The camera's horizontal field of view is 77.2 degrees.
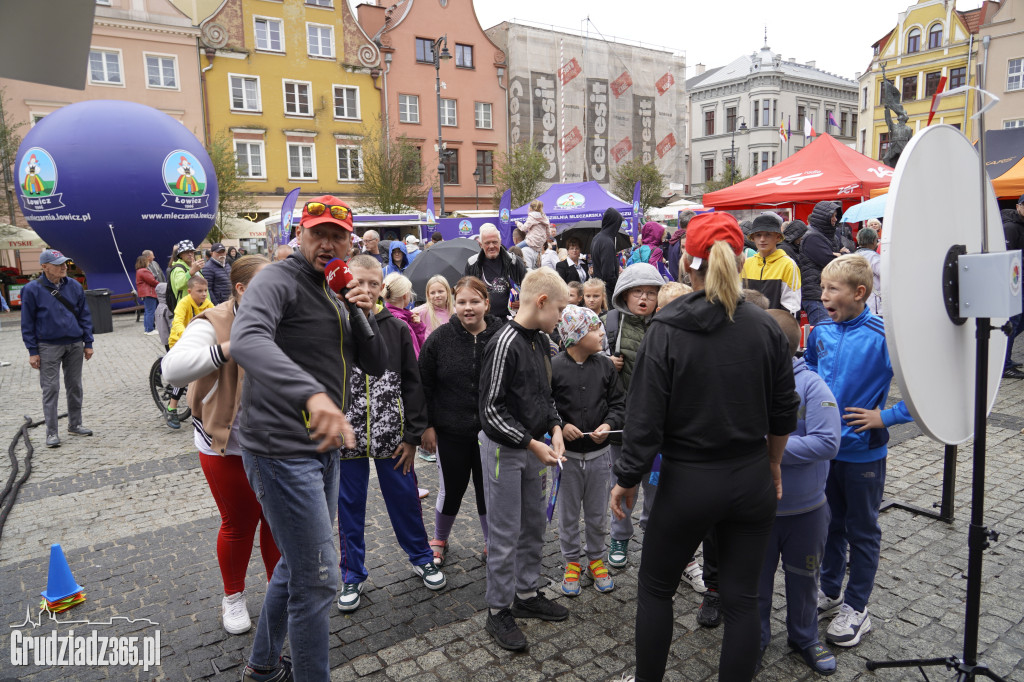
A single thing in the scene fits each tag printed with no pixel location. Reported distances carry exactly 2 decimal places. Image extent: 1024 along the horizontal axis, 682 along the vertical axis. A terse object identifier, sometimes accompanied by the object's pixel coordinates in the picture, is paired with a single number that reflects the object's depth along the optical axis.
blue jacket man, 7.32
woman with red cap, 2.40
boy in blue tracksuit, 3.23
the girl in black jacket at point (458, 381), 3.97
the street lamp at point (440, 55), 25.77
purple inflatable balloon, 18.08
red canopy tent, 11.38
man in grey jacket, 2.50
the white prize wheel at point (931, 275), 2.12
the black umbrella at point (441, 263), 8.31
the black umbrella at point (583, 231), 20.06
